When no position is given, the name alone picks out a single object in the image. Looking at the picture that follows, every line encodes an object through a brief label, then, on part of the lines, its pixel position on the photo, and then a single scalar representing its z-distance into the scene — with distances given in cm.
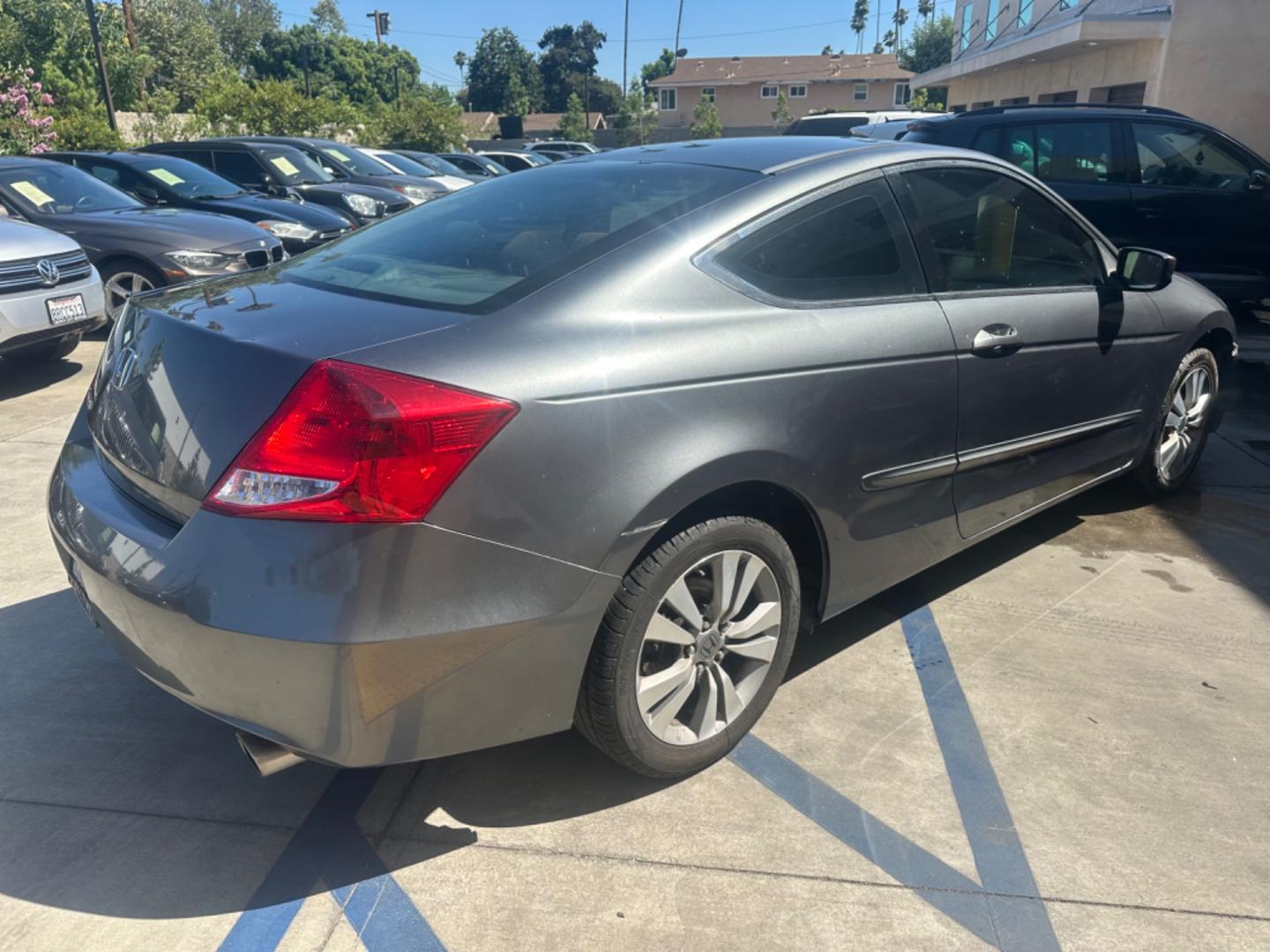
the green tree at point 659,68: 11262
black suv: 786
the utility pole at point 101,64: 2208
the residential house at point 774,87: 6975
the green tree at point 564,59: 10125
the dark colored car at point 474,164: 2286
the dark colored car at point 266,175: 1274
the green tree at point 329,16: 9725
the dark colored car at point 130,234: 820
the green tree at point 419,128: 3195
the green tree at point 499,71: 9881
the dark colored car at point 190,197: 1023
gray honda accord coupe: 214
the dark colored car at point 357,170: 1480
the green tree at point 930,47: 9394
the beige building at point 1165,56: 1495
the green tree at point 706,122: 5116
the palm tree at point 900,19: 10602
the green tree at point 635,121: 6016
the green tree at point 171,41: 5341
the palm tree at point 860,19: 12056
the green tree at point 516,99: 9575
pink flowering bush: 1917
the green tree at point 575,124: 6912
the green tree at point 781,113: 6376
